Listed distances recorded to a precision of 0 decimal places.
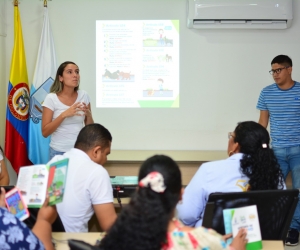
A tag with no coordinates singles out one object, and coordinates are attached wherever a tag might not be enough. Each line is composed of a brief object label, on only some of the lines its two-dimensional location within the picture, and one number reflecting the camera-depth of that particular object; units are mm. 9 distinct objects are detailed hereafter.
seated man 1808
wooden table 1641
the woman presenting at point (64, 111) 3051
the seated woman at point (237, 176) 1804
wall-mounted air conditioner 4051
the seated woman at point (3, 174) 2705
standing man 3350
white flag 4125
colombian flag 4059
